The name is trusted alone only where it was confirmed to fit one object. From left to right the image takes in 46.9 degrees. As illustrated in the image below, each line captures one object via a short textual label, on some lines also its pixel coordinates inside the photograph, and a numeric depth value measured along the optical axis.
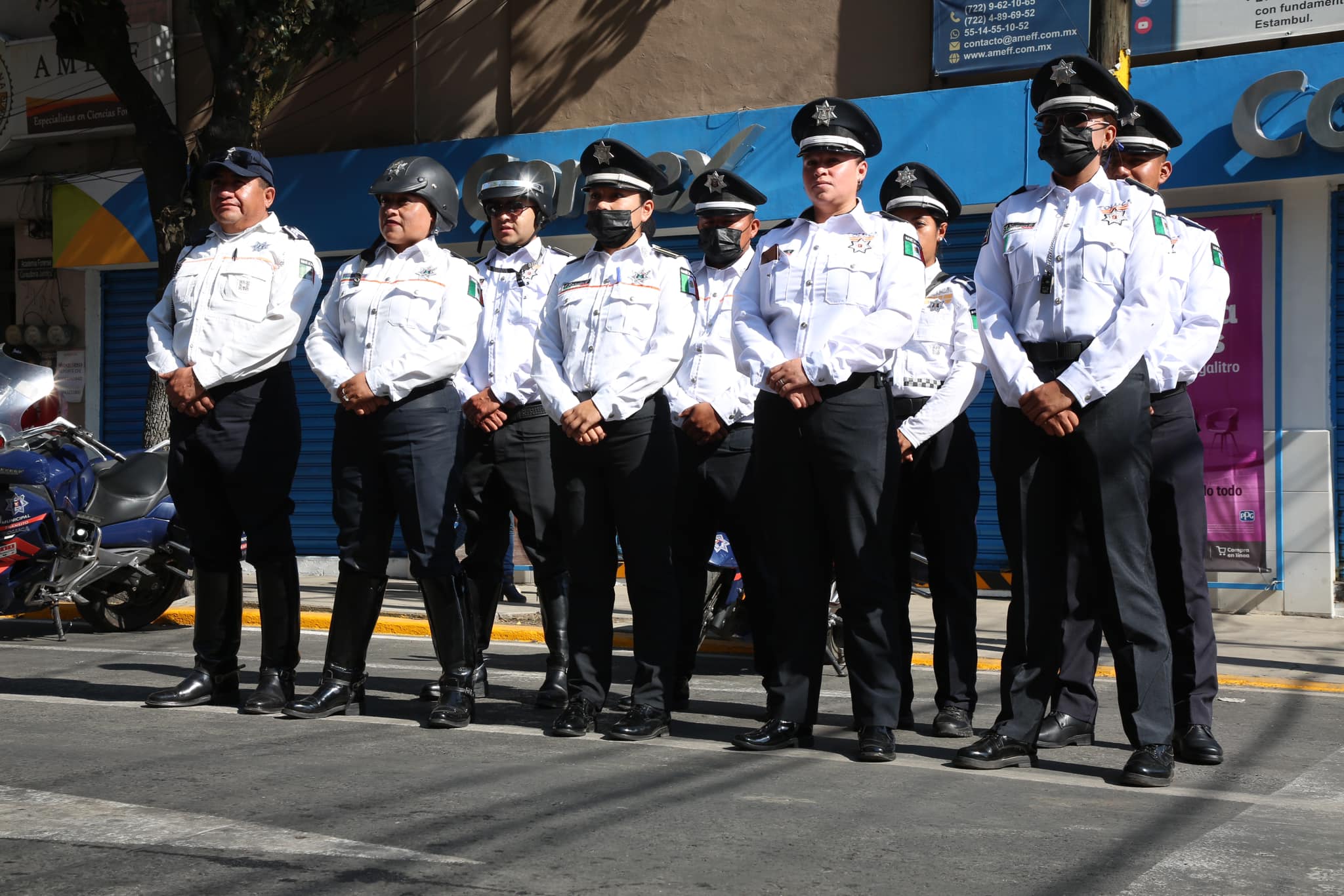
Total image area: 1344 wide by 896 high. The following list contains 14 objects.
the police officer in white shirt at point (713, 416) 7.04
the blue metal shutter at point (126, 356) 16.08
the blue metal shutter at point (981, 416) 12.60
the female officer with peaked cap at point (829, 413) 5.62
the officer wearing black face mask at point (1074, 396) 5.27
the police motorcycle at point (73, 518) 9.26
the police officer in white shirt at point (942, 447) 6.56
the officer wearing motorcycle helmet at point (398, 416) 6.32
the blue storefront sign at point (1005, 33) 12.11
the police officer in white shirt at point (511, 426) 7.27
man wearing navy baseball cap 6.53
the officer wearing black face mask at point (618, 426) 6.12
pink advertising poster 11.52
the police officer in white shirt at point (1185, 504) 5.57
